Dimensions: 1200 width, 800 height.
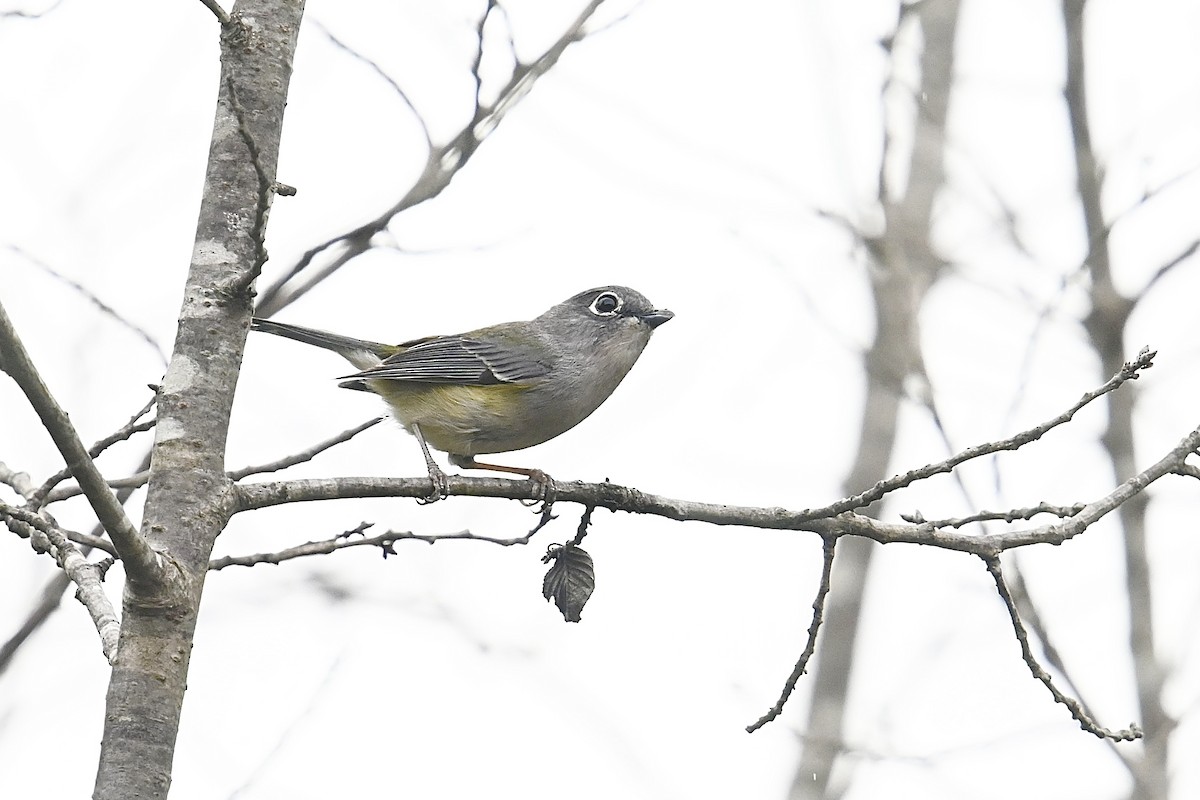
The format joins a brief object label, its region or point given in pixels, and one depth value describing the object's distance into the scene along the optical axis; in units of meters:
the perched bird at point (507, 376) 11.64
